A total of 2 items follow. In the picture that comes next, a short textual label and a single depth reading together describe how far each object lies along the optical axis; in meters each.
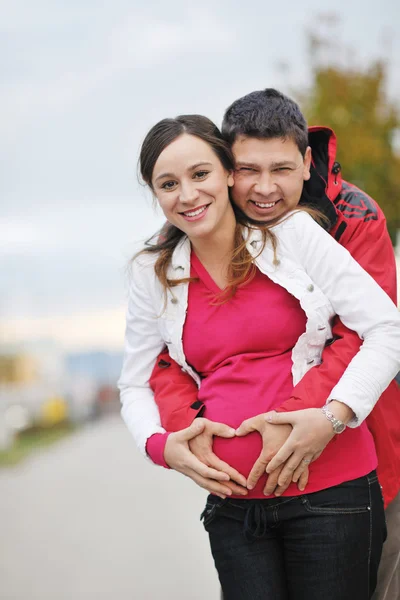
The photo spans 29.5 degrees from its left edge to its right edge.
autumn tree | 9.55
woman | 2.03
